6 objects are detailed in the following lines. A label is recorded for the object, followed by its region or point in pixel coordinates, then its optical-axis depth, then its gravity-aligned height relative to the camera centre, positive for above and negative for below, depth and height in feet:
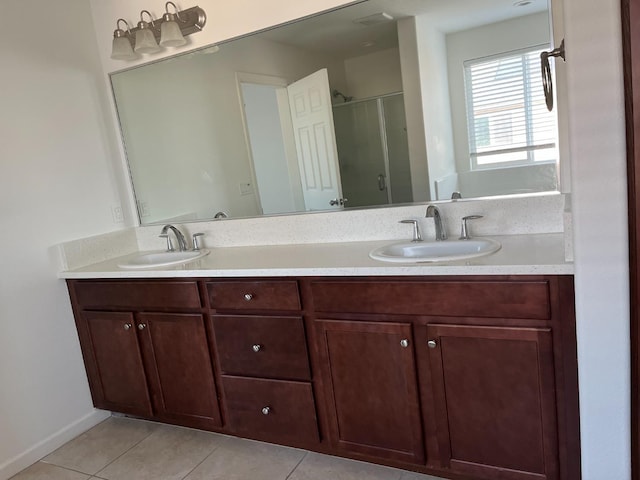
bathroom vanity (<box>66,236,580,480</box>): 5.14 -2.42
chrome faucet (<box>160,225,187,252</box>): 8.74 -0.93
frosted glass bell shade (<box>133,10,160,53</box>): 8.20 +2.47
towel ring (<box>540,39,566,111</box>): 5.44 +0.71
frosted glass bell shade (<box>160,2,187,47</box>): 7.95 +2.46
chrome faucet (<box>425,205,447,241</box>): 6.68 -0.93
